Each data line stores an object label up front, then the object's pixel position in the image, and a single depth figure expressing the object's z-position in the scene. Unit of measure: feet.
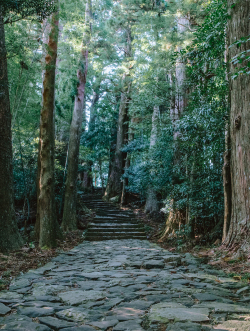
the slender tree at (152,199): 43.06
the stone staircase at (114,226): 33.50
